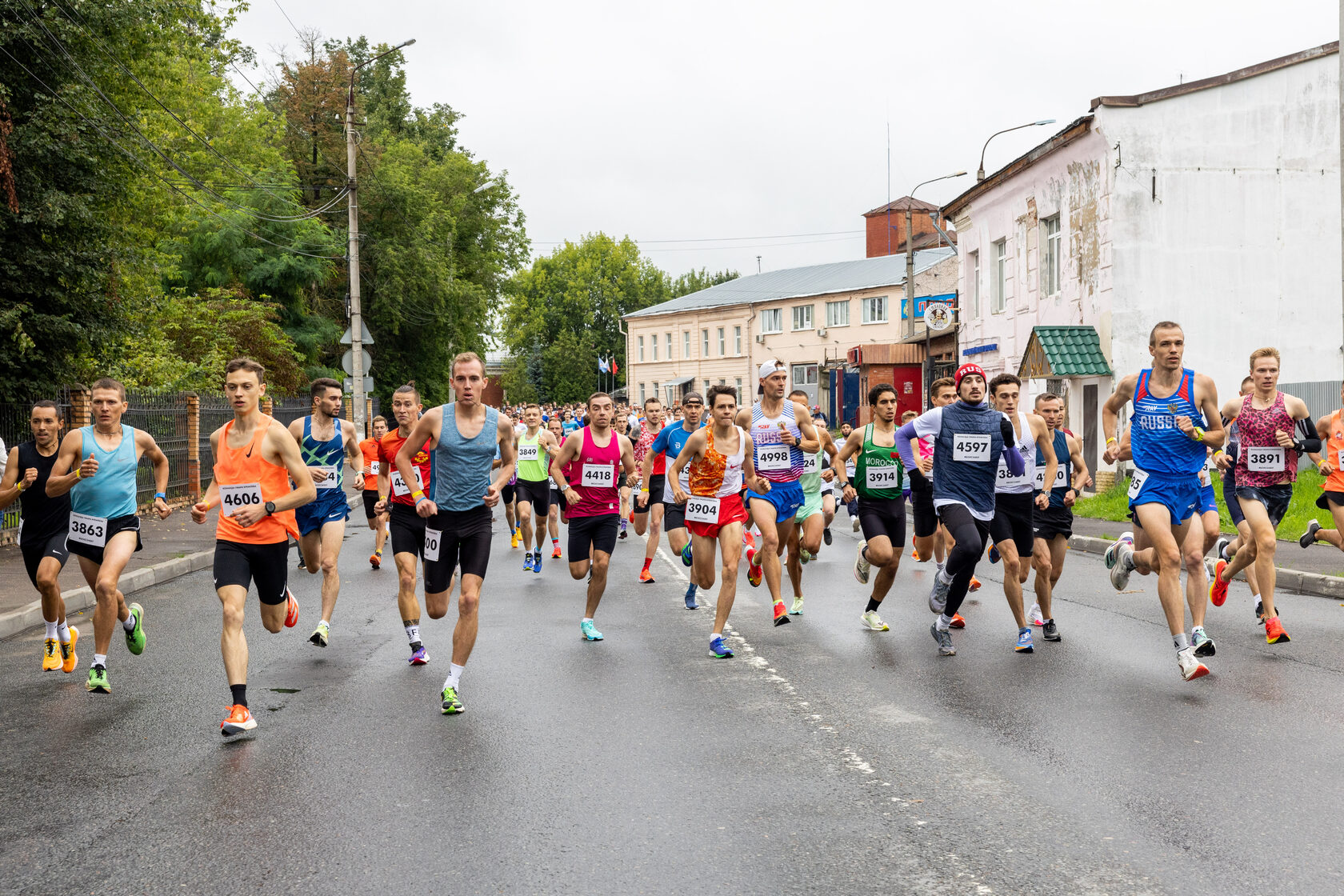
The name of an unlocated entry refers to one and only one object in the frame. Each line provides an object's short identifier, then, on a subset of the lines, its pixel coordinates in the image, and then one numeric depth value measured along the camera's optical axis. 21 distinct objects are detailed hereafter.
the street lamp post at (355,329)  28.94
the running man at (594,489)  9.48
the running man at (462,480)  7.29
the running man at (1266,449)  9.30
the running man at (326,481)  9.45
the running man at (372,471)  11.81
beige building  60.81
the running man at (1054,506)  9.22
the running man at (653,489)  13.40
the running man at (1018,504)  8.70
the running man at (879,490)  10.09
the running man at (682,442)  10.99
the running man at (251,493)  6.85
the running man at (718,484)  8.85
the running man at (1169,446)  7.75
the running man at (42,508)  8.08
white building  23.42
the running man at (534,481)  14.75
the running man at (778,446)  9.84
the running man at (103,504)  7.73
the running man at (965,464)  8.65
